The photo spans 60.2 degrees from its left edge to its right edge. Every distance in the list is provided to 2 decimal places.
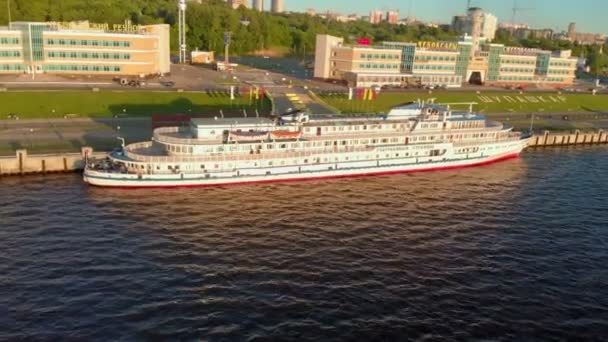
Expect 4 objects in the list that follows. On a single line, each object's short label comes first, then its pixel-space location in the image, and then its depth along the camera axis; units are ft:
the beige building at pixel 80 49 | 375.04
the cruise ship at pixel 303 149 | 216.33
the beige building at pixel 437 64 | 468.34
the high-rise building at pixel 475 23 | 543.84
